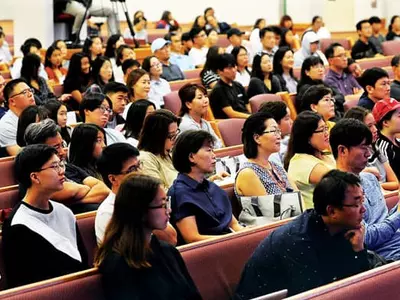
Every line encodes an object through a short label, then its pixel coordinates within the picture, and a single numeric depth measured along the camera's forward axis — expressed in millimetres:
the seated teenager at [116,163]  4391
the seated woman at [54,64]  9971
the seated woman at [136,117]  6233
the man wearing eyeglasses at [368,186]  4330
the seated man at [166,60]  10226
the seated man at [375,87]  7883
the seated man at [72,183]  4865
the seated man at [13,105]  6606
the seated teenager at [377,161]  5842
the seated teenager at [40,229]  3949
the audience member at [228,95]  8502
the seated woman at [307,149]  5211
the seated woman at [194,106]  7053
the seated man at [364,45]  12839
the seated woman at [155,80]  8823
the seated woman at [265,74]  9195
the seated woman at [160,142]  5280
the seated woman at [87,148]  5231
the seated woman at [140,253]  3342
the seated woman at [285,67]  9661
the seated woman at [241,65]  9833
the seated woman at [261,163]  4944
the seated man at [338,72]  9632
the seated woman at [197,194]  4499
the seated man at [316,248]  3571
